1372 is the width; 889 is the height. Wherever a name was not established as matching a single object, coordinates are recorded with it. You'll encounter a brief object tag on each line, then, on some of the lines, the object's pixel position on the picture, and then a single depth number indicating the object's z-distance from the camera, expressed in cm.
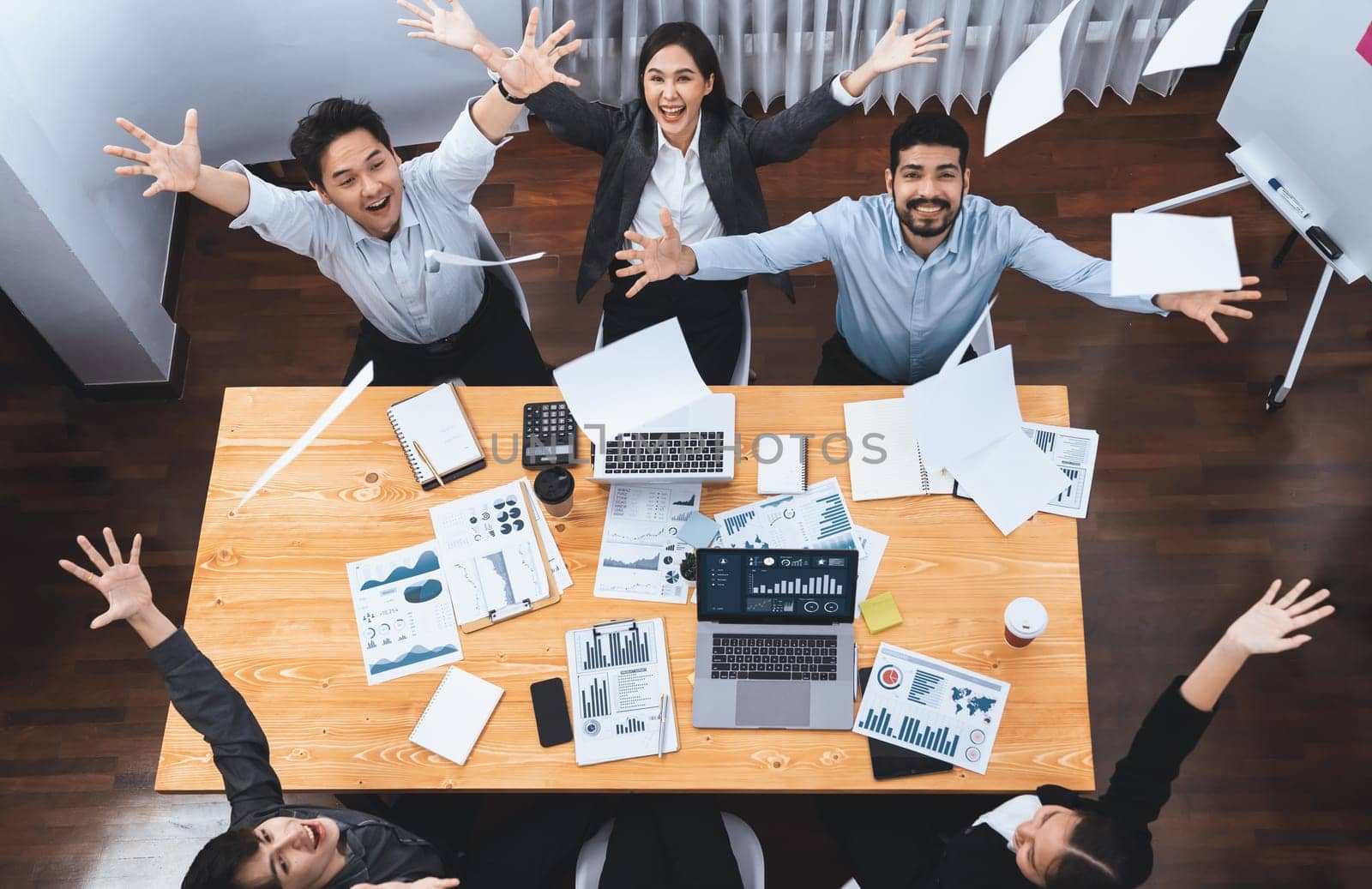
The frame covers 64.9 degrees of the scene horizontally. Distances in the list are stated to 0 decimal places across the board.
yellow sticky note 206
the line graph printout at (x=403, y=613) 210
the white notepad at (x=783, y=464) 222
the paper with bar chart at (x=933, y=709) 197
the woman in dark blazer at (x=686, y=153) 258
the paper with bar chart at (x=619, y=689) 200
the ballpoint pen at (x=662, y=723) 200
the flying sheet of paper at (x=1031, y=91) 233
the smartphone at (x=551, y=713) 202
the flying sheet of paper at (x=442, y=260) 227
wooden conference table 198
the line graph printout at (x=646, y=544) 214
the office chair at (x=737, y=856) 216
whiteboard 249
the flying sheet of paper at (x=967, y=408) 208
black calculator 225
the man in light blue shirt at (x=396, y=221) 233
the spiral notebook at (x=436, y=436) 225
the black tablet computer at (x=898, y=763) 195
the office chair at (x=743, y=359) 273
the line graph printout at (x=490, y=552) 214
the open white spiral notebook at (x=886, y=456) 219
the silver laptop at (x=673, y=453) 220
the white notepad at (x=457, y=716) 201
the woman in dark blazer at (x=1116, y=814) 179
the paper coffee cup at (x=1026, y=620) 197
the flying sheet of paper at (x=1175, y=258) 213
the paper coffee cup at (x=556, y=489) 214
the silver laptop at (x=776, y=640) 200
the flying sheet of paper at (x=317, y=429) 220
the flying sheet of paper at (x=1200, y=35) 238
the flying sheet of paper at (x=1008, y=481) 214
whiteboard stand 272
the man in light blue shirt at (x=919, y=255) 231
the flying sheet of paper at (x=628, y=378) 210
